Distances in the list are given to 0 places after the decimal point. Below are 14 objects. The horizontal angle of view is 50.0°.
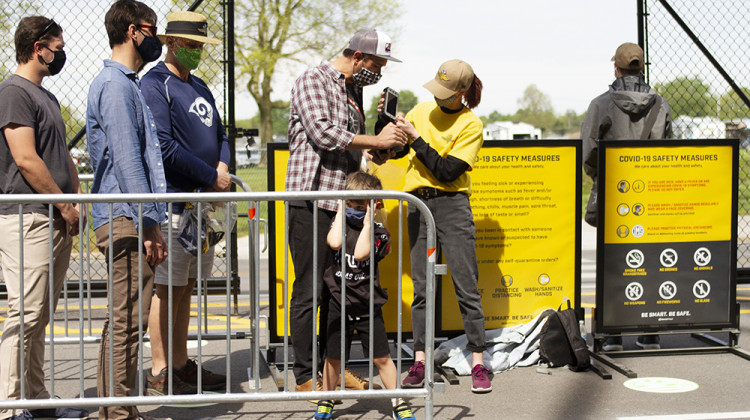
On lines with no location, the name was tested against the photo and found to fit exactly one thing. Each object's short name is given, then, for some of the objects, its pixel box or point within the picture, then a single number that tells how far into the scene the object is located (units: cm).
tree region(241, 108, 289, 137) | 7106
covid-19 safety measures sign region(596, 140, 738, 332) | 567
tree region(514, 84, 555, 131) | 12675
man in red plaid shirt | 455
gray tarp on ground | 546
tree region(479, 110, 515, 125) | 13045
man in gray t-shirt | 406
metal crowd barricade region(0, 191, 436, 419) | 379
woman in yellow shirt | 491
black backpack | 544
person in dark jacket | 601
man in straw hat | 458
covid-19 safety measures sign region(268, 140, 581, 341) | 570
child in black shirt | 436
